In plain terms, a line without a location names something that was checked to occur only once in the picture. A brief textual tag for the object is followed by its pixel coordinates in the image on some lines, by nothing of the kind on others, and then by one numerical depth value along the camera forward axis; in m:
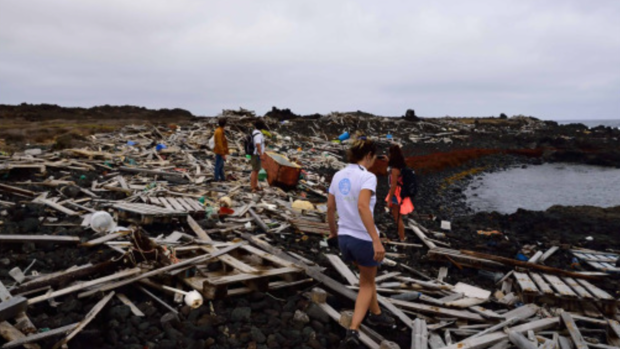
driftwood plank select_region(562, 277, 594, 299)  6.16
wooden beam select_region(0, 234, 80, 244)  6.09
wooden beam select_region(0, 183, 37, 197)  9.25
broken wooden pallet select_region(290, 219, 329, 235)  8.69
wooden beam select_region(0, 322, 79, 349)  3.53
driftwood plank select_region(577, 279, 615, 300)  6.05
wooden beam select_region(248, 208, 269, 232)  8.47
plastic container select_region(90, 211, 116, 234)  6.85
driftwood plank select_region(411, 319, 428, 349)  4.54
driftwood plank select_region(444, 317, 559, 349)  4.57
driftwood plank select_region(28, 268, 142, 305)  4.44
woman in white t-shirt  3.98
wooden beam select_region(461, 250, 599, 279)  7.17
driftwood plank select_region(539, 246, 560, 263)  8.62
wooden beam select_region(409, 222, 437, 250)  9.05
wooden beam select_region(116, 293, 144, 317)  4.59
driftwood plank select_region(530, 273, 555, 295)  6.20
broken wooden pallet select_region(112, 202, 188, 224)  7.56
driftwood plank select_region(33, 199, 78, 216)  8.29
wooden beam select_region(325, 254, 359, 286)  5.97
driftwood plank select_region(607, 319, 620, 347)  5.25
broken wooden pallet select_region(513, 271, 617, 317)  6.01
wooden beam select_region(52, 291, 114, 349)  3.76
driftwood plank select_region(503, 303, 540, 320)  5.54
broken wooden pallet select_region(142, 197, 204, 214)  8.62
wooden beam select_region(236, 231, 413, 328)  5.17
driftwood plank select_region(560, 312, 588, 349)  4.85
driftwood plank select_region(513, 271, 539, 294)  6.20
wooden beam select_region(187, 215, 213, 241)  7.25
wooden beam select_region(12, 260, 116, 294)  4.64
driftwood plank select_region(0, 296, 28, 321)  3.79
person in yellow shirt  11.91
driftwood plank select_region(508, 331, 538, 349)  4.55
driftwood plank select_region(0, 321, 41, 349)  3.62
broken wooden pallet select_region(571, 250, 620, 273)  8.20
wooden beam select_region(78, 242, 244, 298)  4.77
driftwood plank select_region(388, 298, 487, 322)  5.38
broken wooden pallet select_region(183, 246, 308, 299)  4.96
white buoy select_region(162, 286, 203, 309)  4.77
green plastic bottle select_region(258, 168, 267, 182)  13.80
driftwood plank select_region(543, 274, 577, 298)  6.14
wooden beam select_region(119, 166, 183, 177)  12.88
